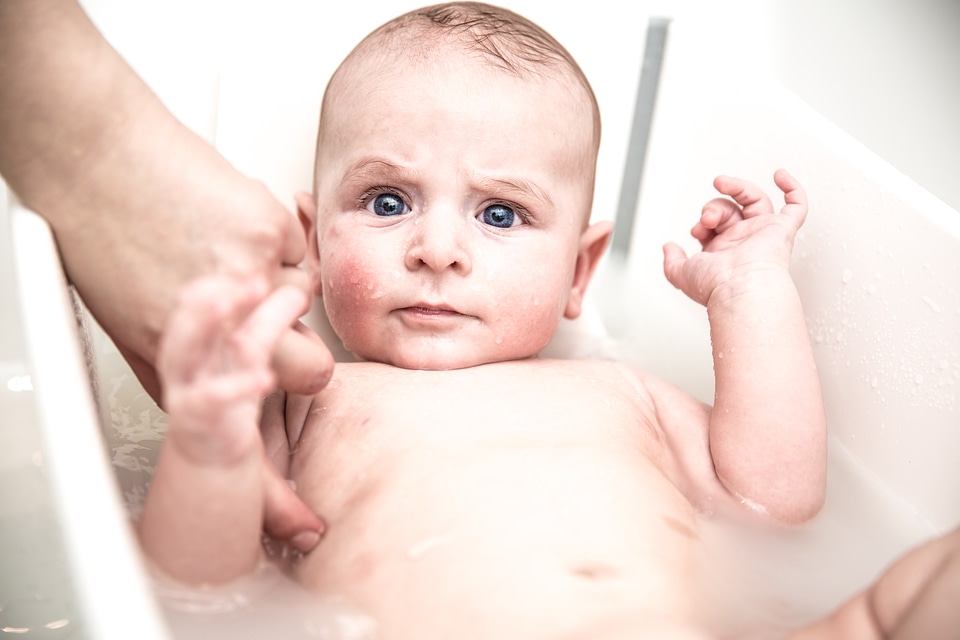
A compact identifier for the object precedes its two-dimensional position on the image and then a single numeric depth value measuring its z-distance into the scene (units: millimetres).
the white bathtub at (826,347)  533
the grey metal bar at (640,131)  739
